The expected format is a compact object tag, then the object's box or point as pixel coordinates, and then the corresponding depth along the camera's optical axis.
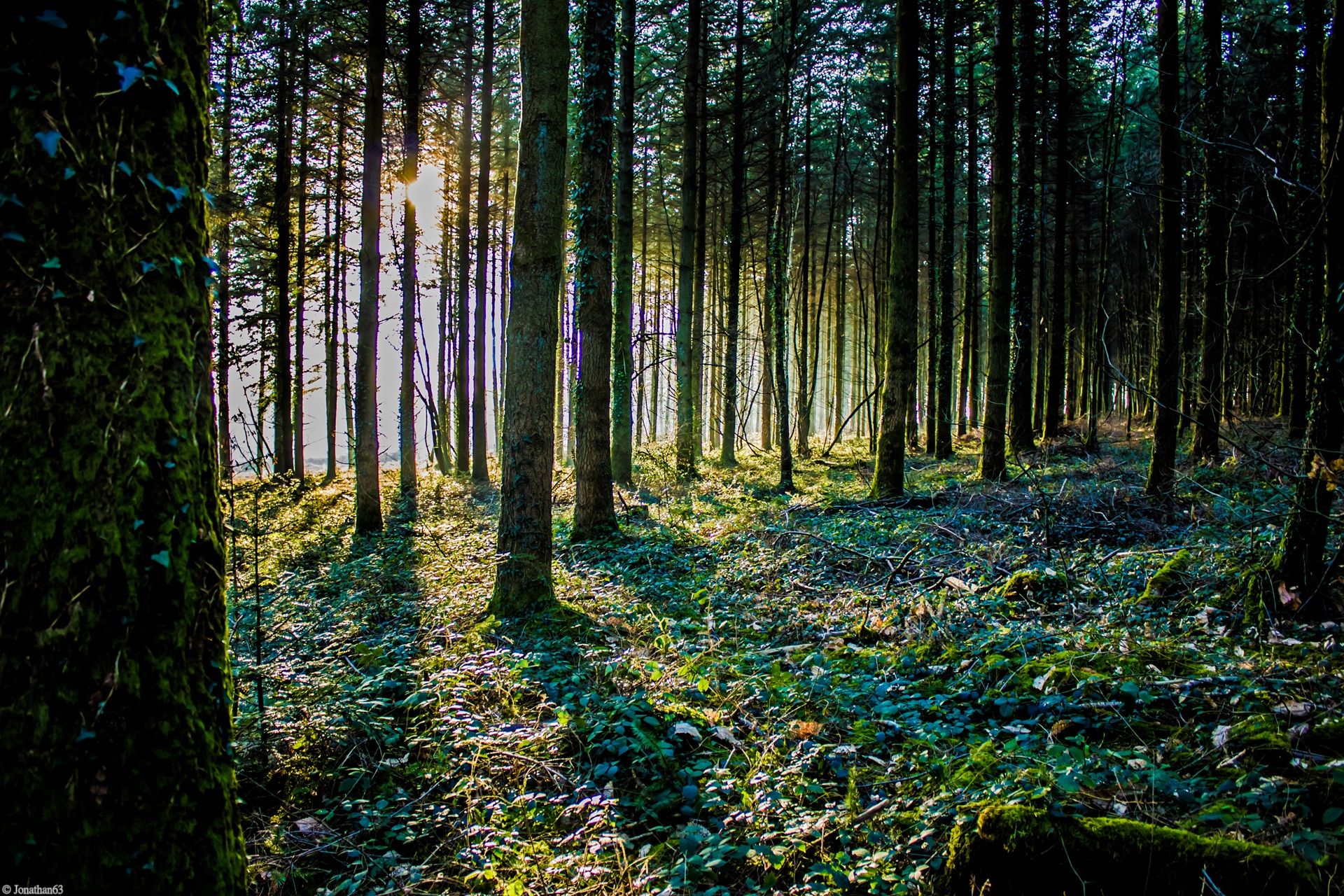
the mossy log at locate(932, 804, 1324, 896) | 2.02
